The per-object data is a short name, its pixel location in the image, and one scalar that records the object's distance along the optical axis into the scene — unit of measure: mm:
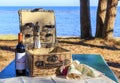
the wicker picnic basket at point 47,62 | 2514
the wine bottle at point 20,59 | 2572
